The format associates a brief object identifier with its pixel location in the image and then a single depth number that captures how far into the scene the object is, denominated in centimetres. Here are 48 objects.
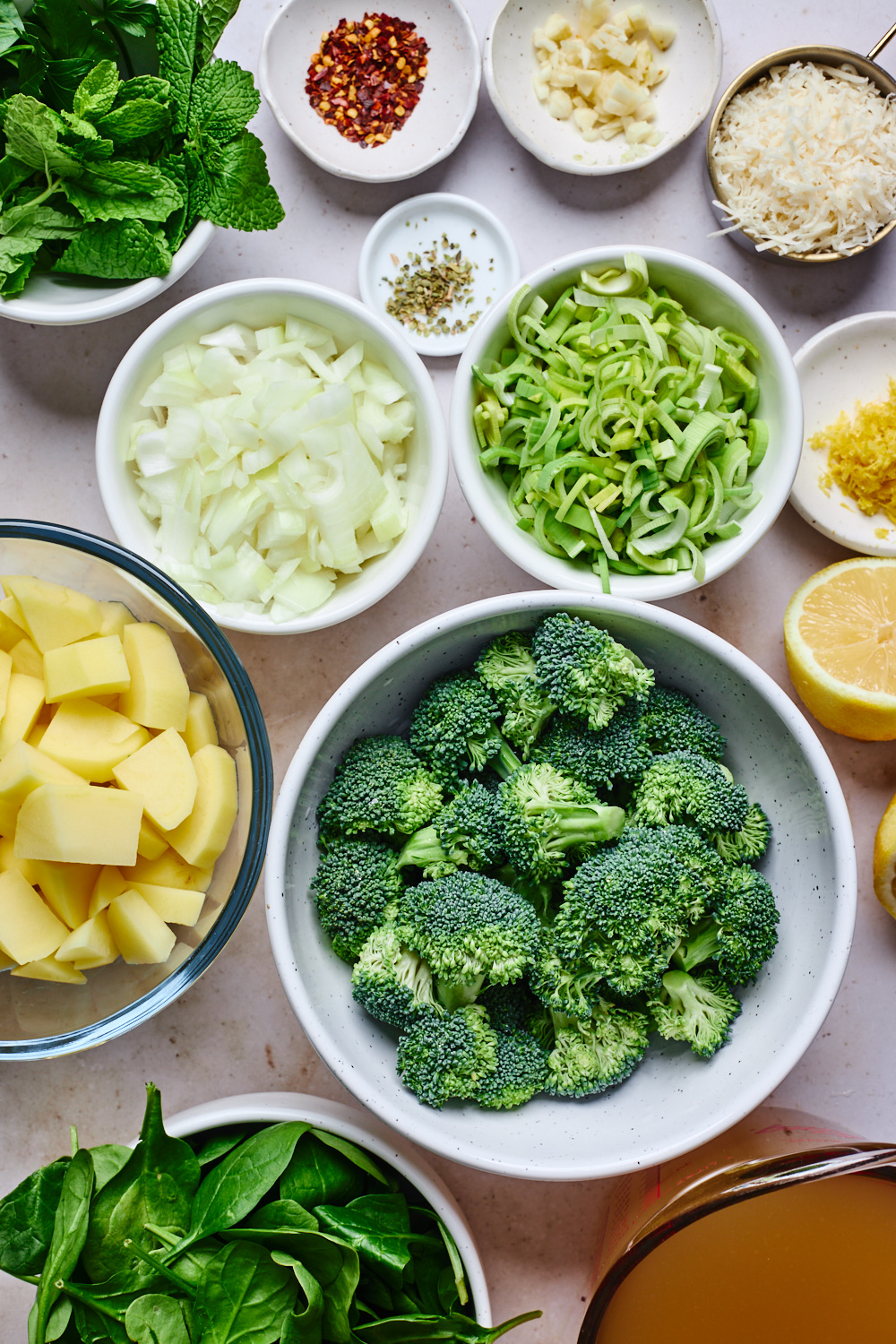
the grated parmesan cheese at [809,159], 68
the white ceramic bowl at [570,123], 69
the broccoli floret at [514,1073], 63
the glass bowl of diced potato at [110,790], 61
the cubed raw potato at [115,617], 64
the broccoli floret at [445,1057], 63
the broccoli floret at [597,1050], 63
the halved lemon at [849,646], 67
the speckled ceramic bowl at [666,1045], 62
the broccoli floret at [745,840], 64
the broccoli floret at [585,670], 63
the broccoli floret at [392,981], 63
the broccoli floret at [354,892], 64
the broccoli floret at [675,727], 65
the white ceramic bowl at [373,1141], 65
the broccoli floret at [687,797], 64
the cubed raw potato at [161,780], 62
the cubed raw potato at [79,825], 60
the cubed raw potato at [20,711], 62
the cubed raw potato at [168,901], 63
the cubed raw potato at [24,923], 61
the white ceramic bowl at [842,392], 69
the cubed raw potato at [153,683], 63
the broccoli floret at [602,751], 64
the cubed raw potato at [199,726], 64
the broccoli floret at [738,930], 63
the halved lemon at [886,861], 68
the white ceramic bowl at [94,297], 66
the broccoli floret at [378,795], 64
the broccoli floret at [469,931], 62
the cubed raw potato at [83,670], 61
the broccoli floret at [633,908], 62
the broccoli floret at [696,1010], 63
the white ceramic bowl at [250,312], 66
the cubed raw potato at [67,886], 62
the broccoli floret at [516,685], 64
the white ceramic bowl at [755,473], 66
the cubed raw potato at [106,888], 62
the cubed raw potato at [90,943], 62
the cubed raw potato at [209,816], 63
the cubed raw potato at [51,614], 62
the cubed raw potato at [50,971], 62
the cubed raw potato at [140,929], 62
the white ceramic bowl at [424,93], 70
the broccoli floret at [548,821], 63
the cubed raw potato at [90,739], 62
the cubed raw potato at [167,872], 63
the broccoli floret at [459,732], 64
